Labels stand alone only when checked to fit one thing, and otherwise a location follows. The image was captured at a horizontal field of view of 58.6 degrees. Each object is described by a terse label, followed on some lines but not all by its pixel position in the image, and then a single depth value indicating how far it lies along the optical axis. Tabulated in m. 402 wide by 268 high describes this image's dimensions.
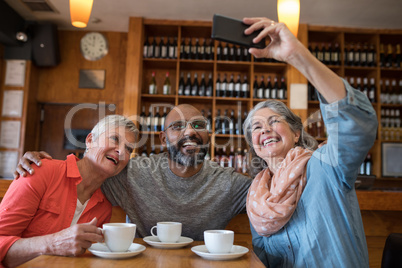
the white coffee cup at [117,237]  0.99
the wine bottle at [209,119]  4.46
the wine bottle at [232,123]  4.47
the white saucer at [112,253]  0.97
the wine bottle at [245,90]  4.44
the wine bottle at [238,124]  4.48
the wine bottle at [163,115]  4.46
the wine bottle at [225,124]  4.47
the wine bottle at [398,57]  4.63
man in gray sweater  1.54
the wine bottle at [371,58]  4.54
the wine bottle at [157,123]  4.42
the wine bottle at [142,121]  4.38
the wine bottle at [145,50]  4.45
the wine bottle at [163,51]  4.46
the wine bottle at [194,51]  4.51
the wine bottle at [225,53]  4.49
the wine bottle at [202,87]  4.42
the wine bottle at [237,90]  4.45
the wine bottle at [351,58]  4.55
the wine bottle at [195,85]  4.59
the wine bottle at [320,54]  4.53
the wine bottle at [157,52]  4.46
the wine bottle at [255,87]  4.43
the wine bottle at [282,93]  4.41
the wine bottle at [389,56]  4.63
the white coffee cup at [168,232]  1.17
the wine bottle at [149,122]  4.43
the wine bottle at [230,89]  4.49
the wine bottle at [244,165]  4.30
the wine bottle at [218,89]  4.48
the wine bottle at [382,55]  4.60
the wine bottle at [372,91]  4.48
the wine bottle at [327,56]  4.54
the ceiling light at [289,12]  2.11
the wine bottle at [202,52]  4.52
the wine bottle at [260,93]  4.40
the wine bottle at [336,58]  4.52
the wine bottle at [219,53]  4.51
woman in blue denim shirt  0.94
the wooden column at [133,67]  4.26
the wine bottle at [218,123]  4.50
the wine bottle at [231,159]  4.42
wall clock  4.79
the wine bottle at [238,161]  4.39
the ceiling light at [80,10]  2.07
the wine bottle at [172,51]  4.44
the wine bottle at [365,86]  4.56
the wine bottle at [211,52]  4.47
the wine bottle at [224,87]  4.47
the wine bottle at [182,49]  4.49
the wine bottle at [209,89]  4.40
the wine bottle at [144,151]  4.48
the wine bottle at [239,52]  4.52
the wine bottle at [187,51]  4.50
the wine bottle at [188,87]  4.43
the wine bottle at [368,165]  4.45
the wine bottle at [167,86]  4.55
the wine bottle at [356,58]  4.54
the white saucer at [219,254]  1.00
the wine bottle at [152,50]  4.47
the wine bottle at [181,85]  4.43
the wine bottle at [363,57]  4.54
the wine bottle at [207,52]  4.51
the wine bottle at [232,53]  4.52
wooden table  0.91
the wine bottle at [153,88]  4.49
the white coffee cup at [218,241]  1.04
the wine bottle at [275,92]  4.41
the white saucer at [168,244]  1.14
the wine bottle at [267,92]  4.41
